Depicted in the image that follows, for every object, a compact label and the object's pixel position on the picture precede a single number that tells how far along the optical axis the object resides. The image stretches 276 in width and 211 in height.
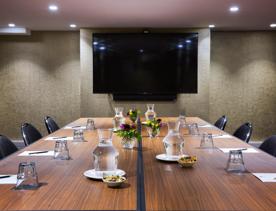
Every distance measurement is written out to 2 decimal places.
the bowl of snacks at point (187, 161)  1.57
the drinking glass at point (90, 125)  2.85
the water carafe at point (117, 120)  2.75
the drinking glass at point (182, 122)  2.95
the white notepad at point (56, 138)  2.38
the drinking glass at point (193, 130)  2.56
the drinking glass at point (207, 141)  2.07
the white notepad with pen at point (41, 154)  1.88
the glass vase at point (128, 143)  1.99
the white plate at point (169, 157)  1.68
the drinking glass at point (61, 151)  1.76
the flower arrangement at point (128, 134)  1.95
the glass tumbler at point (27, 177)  1.28
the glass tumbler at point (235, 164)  1.52
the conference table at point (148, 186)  1.11
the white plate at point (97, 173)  1.37
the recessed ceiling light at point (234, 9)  3.80
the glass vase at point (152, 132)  2.41
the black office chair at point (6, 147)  2.05
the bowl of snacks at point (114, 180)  1.26
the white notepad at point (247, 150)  1.98
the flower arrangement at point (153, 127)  2.36
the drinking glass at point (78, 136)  2.31
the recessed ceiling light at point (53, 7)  3.71
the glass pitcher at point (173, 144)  1.73
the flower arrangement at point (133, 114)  2.87
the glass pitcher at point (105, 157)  1.39
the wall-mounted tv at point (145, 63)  5.01
